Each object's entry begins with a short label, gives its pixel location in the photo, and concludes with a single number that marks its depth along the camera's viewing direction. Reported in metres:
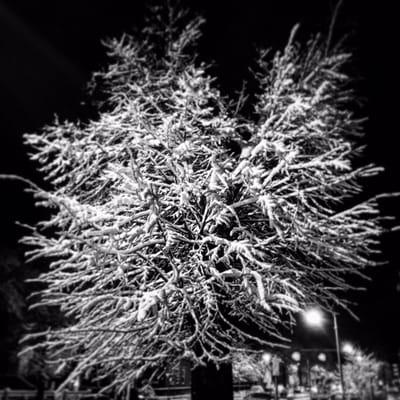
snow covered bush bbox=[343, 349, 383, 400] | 35.94
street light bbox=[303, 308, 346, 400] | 14.57
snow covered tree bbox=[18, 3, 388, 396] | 6.06
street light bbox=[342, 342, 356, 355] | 32.33
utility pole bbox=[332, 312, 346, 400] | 16.20
